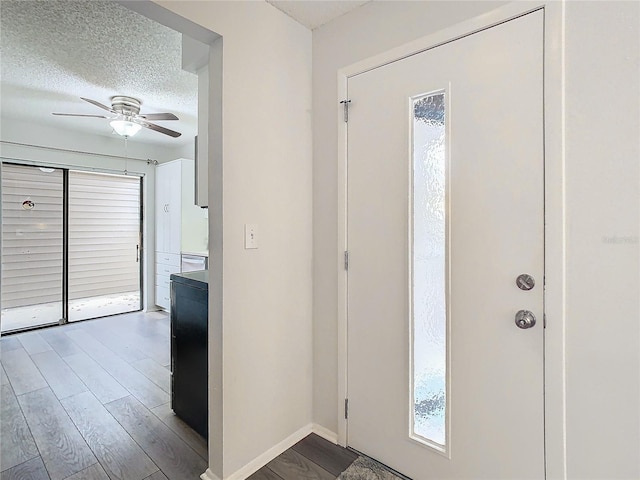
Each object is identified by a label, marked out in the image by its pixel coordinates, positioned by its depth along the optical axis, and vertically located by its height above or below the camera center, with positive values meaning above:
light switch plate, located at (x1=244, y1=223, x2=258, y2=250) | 1.72 +0.02
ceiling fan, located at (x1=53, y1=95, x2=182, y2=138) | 3.36 +1.23
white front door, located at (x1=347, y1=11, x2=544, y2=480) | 1.34 -0.08
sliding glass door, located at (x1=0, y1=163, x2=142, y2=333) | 4.21 -0.10
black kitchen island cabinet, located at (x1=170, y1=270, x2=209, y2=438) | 2.07 -0.73
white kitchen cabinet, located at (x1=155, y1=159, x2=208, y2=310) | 4.88 +0.26
